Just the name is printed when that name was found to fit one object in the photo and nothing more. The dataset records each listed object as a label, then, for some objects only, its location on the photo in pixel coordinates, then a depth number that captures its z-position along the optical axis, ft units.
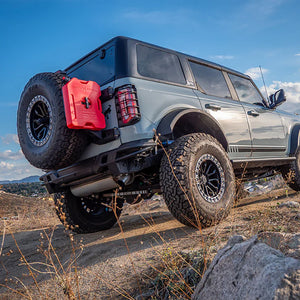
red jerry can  9.17
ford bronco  9.61
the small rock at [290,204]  12.00
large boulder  3.24
